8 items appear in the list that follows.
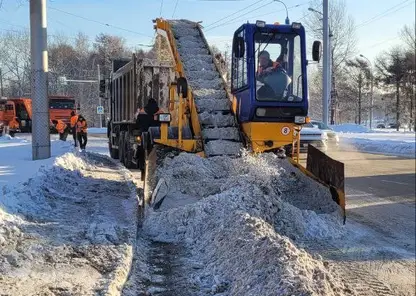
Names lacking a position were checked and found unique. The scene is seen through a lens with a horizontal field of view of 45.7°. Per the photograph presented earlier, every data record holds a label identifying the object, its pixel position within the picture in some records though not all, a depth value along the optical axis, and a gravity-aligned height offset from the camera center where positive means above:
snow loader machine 9.04 +0.29
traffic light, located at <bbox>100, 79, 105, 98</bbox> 22.31 +1.84
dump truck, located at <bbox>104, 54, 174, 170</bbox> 14.27 +1.00
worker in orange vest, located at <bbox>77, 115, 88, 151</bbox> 21.50 -0.18
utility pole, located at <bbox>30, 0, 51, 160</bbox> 13.39 +1.30
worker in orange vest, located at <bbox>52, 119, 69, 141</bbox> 28.69 -0.12
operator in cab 9.09 +0.88
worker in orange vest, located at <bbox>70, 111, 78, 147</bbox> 22.11 +0.18
